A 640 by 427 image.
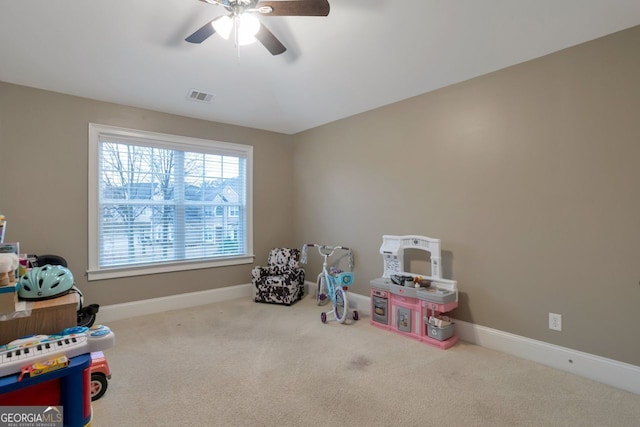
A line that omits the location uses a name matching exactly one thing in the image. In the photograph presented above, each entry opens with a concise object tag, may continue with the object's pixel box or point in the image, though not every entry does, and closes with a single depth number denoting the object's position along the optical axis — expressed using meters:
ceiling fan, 2.01
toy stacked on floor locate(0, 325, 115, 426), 1.23
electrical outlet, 2.59
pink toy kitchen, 2.99
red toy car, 2.13
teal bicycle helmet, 1.53
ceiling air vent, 3.75
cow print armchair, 4.32
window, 3.70
